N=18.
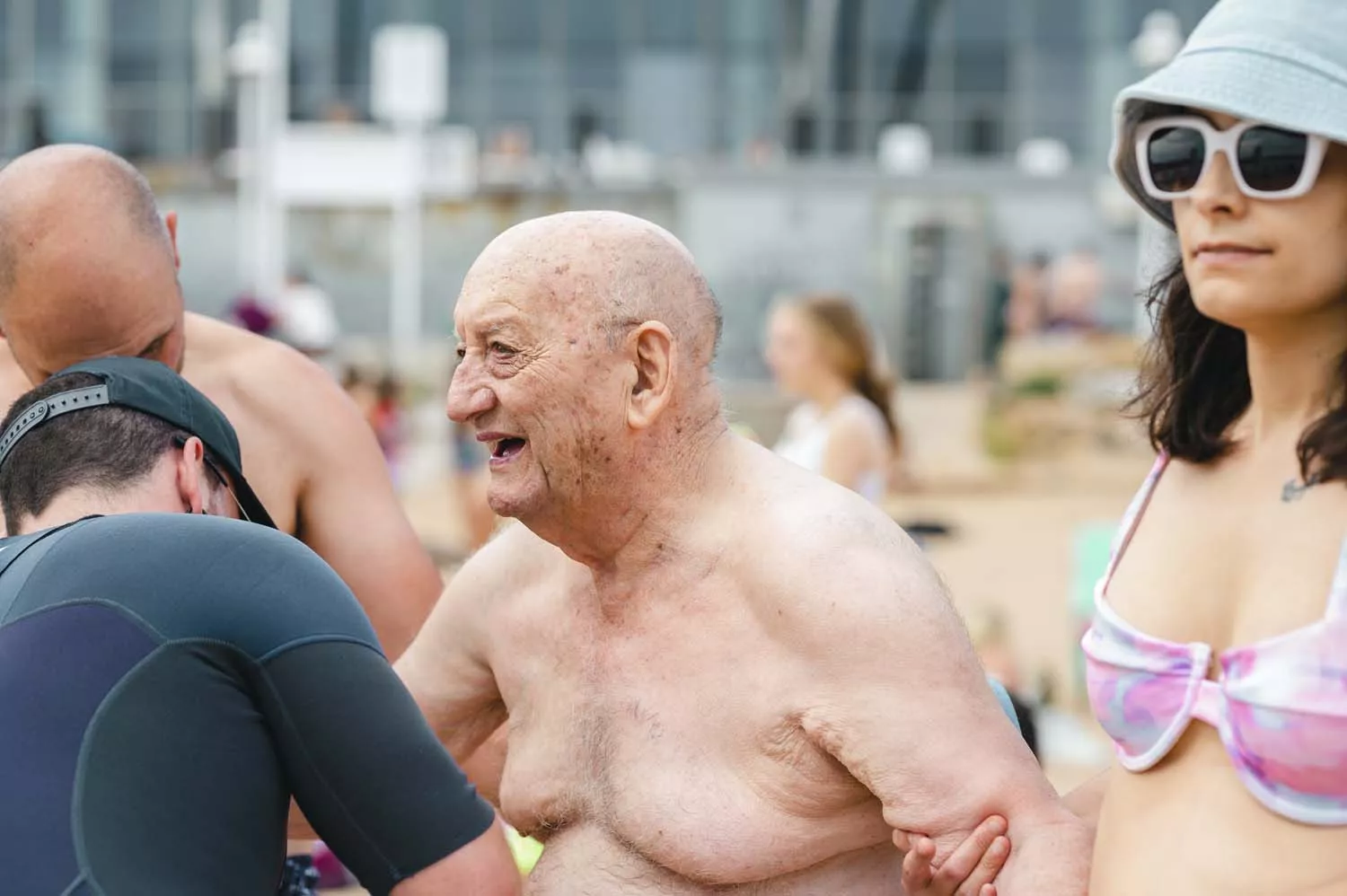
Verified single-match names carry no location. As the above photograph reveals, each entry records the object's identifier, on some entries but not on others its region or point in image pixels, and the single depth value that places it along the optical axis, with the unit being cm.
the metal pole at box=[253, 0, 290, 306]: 2334
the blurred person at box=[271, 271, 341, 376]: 1167
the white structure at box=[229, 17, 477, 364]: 1911
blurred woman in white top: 692
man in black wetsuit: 213
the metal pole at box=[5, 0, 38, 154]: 3509
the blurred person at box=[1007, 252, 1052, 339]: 2292
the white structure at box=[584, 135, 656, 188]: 2706
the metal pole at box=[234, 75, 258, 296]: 2574
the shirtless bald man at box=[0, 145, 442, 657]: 311
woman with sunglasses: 203
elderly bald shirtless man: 247
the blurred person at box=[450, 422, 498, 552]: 1122
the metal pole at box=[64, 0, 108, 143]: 3519
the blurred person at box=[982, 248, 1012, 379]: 2489
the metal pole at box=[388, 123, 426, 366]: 2000
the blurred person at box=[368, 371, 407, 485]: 1335
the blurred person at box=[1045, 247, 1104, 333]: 2086
